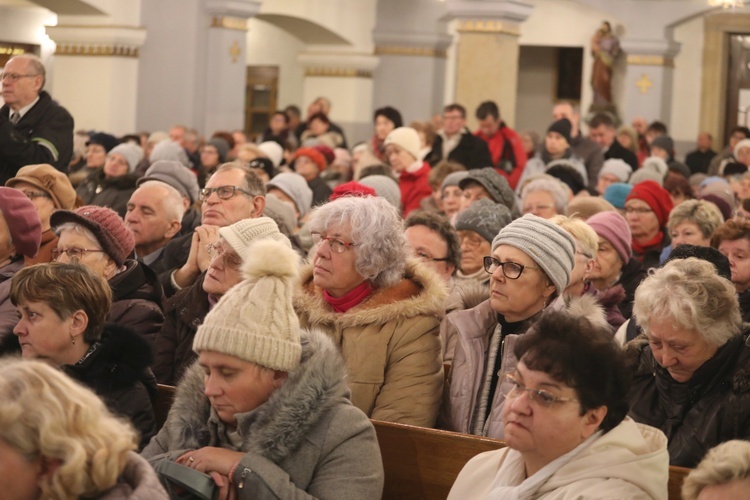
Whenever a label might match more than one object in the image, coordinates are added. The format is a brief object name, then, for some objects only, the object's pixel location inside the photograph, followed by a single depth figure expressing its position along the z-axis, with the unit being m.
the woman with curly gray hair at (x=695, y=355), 4.00
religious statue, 21.40
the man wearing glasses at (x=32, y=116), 7.09
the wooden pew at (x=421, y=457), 3.87
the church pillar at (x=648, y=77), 20.45
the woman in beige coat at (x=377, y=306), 4.30
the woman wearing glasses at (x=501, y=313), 4.34
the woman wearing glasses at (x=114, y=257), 5.05
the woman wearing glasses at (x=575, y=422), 3.14
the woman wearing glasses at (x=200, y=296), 4.86
